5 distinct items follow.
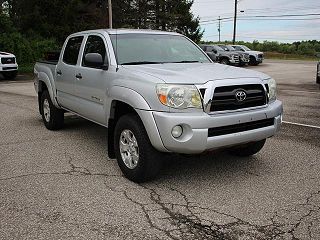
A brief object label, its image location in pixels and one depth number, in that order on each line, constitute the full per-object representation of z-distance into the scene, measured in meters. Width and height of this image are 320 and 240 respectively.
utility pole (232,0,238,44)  36.14
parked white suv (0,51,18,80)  14.98
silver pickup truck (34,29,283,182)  3.12
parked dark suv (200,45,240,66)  20.70
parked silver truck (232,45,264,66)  23.15
